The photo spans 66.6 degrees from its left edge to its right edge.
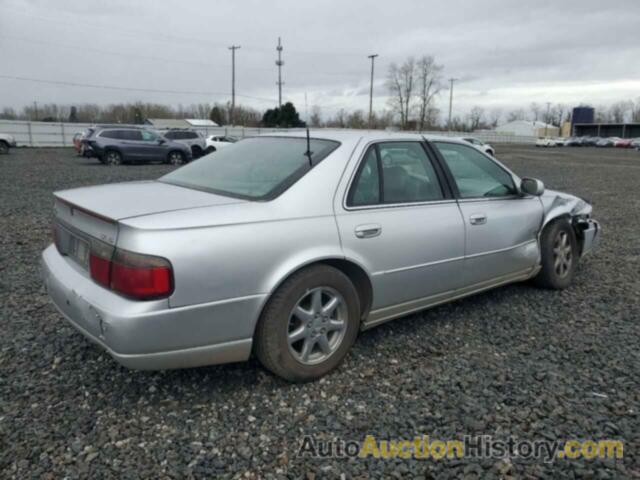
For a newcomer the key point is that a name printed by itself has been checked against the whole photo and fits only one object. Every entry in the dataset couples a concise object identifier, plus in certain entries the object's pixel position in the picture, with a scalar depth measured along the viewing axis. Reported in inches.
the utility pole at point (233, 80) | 2114.7
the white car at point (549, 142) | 2571.4
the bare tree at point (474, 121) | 4433.3
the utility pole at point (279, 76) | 2058.3
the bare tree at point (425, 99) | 3319.4
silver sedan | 92.5
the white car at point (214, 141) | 1046.4
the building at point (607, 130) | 3740.2
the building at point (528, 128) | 4270.7
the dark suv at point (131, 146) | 774.5
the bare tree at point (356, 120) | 3155.5
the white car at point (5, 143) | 984.2
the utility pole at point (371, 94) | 2143.2
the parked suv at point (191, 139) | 986.1
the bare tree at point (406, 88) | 3331.7
